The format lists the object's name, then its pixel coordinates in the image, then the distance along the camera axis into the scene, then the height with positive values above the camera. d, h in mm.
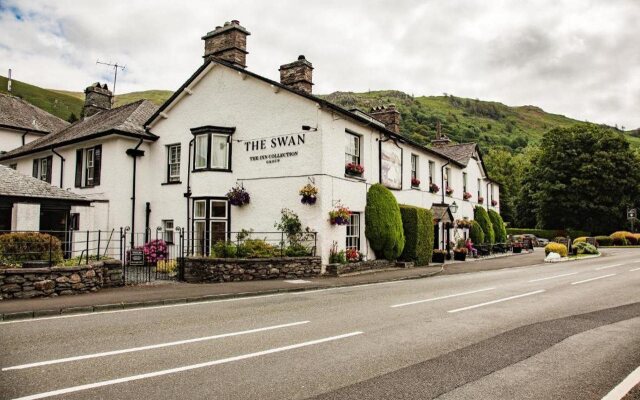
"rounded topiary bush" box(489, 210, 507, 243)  39344 +268
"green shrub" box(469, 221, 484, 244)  34719 -226
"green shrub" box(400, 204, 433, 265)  22469 -189
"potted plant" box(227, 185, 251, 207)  19516 +1490
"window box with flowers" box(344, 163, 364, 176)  19922 +2768
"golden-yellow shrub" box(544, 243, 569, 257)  29412 -1263
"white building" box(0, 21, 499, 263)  18906 +3532
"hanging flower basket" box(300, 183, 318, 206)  17922 +1473
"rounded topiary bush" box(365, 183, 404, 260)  20656 +300
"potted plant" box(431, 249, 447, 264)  25172 -1456
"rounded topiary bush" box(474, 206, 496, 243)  36500 +663
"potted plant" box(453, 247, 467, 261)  27922 -1487
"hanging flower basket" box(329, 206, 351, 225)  18359 +601
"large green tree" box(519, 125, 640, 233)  53719 +6237
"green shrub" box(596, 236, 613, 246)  48316 -1232
